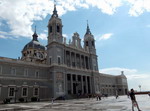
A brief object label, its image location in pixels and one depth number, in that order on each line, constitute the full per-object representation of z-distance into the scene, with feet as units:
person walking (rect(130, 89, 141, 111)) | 42.30
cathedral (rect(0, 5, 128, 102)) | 135.85
